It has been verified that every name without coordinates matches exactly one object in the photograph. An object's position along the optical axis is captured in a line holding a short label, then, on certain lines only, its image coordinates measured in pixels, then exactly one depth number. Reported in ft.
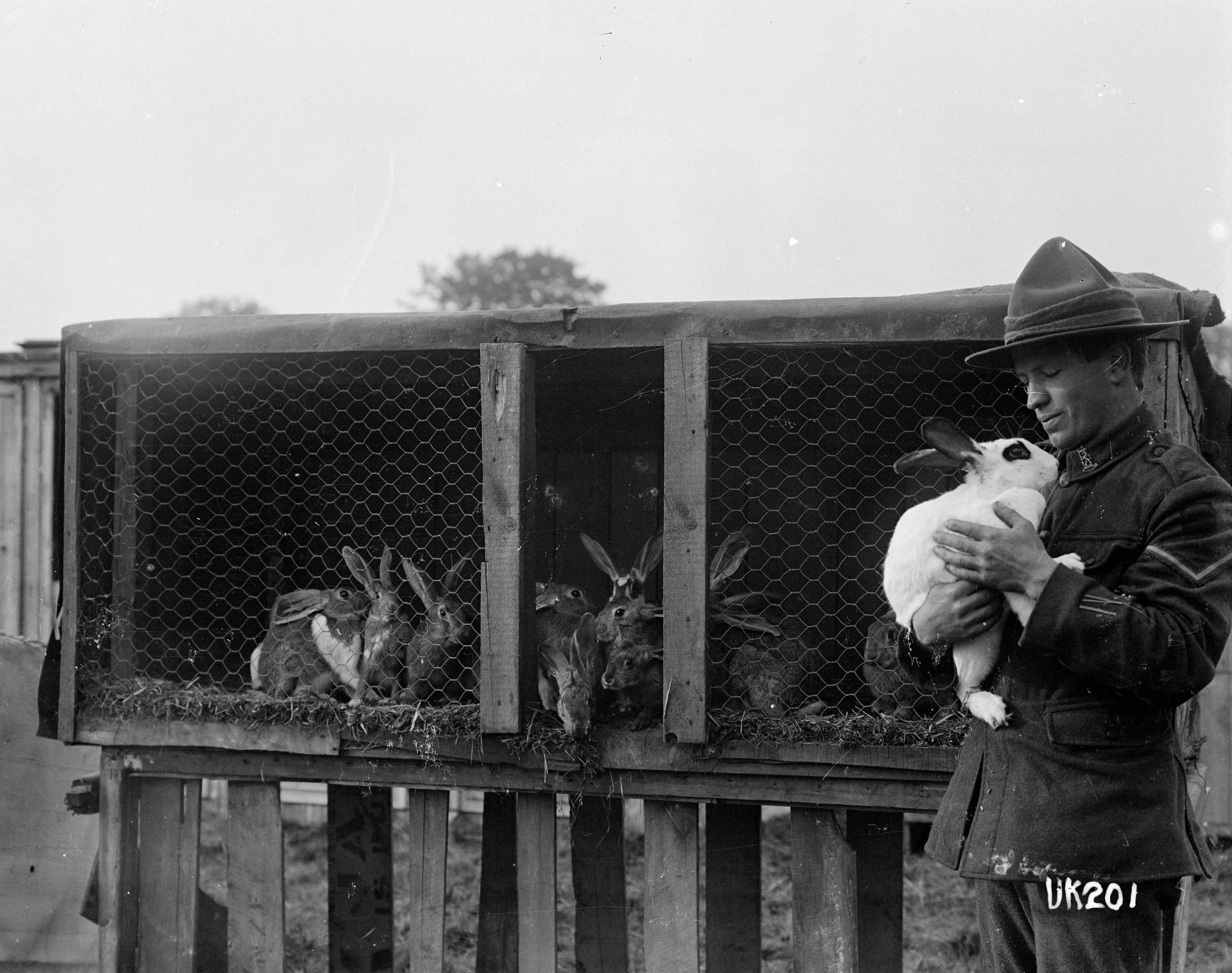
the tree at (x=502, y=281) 52.49
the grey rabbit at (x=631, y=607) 11.65
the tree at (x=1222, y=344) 36.68
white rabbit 6.59
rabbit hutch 10.16
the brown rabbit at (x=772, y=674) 11.00
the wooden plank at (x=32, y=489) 21.86
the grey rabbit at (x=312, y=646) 12.11
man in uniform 5.68
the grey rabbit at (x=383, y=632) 11.90
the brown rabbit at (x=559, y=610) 12.41
